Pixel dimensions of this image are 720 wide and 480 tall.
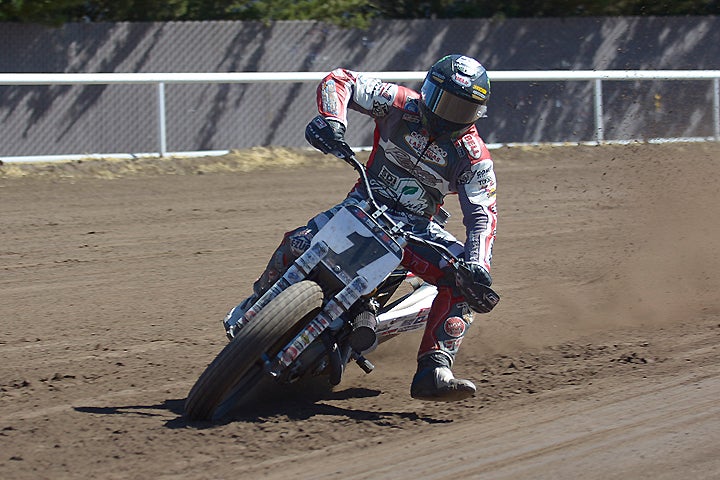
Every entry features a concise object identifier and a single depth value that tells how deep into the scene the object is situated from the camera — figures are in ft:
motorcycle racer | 35.96
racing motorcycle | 31.65
